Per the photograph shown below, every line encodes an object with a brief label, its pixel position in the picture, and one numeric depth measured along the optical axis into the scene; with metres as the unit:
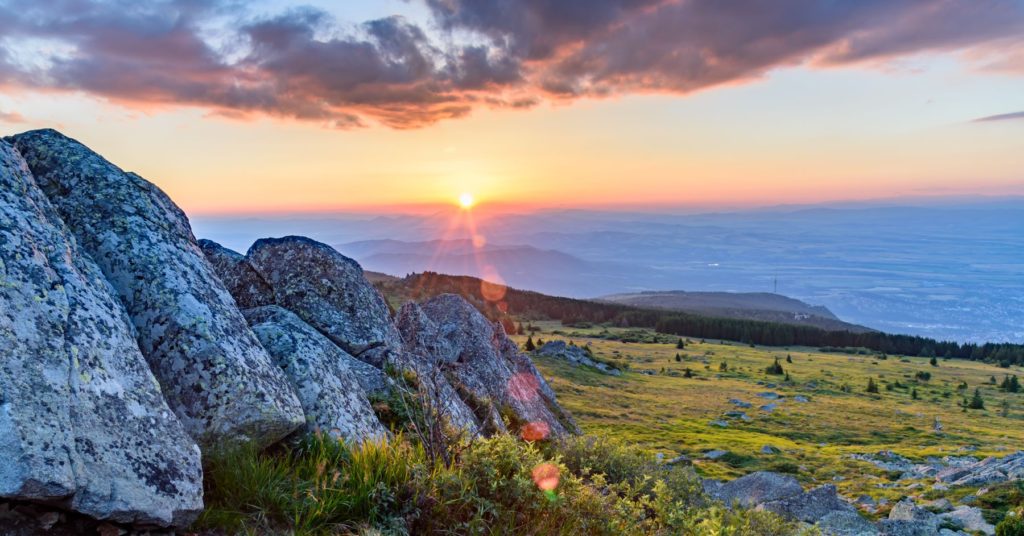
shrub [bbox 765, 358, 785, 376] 96.86
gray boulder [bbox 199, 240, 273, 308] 14.05
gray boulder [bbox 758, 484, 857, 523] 25.94
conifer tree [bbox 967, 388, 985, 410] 75.06
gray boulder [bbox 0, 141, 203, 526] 4.88
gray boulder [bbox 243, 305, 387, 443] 9.08
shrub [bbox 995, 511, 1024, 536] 20.88
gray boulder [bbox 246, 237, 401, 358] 14.03
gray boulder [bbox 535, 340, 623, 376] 79.38
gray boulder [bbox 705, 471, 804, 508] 28.12
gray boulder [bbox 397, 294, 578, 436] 18.97
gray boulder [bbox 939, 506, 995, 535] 24.00
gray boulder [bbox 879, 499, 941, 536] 24.61
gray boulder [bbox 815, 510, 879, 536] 24.16
